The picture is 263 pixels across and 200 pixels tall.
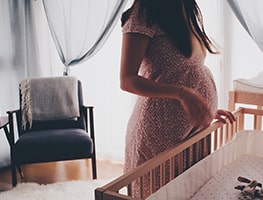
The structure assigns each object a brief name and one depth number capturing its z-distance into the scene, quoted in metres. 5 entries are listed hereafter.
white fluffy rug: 2.49
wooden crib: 1.00
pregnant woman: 1.13
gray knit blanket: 2.81
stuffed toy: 1.34
